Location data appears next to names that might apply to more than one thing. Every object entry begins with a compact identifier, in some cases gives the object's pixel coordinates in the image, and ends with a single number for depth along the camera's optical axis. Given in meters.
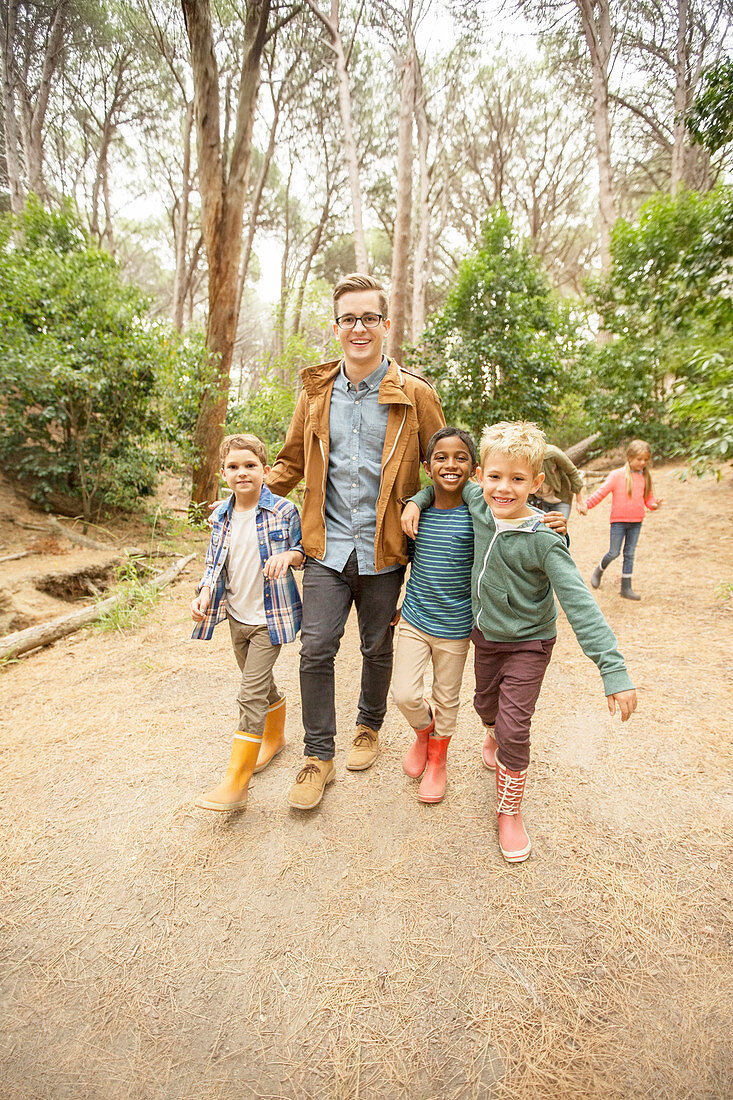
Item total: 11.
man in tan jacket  2.18
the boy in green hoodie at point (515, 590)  1.88
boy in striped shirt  2.14
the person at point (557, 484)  4.54
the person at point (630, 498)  5.09
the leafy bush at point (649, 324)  9.66
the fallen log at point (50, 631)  4.12
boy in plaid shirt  2.18
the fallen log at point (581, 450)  12.53
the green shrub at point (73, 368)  6.60
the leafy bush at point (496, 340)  9.58
